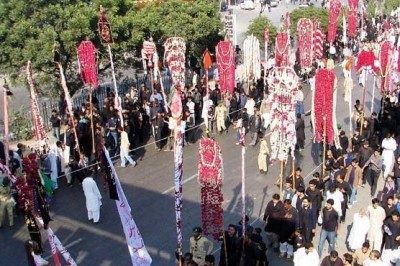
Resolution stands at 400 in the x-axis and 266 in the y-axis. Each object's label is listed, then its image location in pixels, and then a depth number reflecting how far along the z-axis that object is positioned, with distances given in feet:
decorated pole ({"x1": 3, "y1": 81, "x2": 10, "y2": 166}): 47.47
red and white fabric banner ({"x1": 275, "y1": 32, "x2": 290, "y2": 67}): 79.46
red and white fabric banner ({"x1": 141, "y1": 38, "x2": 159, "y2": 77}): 68.33
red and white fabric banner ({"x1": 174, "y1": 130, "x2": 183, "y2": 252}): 32.60
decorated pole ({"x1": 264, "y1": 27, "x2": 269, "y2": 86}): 86.53
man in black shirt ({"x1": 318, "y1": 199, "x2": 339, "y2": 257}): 37.54
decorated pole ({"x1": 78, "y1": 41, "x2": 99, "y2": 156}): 58.54
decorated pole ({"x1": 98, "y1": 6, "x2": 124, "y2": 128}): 58.90
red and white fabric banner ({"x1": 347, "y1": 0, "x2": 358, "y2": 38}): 104.47
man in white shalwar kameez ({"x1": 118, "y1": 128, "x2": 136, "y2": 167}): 55.98
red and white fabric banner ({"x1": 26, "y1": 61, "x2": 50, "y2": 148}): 51.33
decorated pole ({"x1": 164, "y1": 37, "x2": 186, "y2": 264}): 64.59
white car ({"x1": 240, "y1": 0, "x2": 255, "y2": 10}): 179.22
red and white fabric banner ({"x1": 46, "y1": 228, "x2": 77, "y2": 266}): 32.55
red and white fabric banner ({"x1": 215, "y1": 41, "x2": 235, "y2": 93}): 70.23
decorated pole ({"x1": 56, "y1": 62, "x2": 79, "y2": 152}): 55.38
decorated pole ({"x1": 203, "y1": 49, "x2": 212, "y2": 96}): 71.06
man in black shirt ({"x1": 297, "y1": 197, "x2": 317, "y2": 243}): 38.09
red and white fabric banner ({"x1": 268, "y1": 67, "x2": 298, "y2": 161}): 44.06
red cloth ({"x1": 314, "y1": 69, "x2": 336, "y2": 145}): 48.75
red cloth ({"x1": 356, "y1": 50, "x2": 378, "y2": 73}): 63.46
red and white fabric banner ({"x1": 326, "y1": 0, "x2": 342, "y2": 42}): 95.61
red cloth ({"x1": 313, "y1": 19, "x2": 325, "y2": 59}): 86.28
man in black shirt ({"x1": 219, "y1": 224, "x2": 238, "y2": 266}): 35.82
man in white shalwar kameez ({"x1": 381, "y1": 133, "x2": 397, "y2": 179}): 50.11
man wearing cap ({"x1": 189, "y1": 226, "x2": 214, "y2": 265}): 35.24
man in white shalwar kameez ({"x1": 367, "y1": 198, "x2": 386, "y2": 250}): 38.45
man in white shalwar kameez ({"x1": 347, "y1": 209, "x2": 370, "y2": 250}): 38.70
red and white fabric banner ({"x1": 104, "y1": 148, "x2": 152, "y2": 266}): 34.40
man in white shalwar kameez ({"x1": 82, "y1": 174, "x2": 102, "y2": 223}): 44.42
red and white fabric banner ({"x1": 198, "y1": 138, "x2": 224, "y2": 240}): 38.68
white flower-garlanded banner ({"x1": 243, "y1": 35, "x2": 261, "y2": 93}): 81.51
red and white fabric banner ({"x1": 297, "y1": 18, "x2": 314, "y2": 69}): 83.92
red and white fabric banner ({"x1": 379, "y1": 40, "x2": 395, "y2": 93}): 65.92
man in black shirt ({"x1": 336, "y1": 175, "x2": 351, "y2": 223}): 41.73
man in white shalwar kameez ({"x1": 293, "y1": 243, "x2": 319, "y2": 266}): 33.73
